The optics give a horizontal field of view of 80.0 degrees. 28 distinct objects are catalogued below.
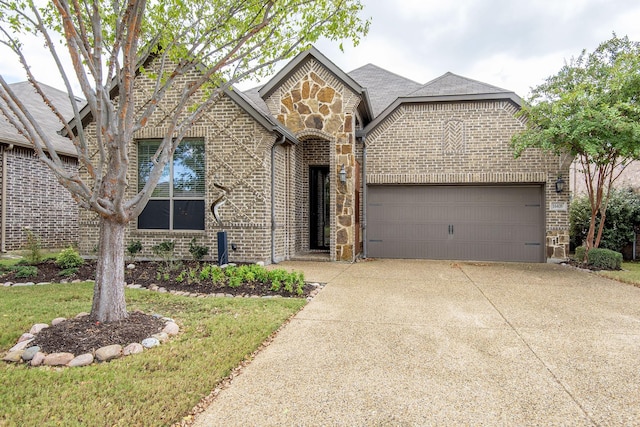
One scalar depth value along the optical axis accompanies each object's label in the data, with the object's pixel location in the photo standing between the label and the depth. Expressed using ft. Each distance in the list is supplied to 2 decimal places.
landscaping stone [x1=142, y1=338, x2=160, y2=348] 11.82
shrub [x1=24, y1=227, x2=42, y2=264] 26.58
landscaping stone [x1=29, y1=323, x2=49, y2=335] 12.75
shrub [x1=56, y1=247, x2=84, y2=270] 24.77
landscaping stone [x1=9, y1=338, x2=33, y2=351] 11.45
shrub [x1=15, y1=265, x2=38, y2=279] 22.71
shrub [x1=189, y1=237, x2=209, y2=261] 28.07
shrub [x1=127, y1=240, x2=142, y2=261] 28.73
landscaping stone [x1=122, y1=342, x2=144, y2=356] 11.33
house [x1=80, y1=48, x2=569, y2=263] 29.37
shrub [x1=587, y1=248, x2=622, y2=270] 28.86
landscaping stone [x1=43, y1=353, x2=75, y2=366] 10.59
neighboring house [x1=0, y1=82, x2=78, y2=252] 35.78
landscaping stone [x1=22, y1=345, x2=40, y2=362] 10.88
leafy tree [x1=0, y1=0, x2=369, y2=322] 12.56
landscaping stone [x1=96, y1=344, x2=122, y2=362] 10.87
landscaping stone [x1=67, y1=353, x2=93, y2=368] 10.51
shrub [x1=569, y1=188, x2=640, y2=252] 36.06
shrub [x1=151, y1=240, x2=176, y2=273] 27.64
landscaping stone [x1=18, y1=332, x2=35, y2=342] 12.10
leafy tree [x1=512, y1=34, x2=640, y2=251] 24.68
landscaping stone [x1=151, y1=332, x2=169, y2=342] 12.38
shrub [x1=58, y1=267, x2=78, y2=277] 23.38
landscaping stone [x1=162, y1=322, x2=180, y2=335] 13.04
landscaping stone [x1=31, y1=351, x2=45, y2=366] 10.56
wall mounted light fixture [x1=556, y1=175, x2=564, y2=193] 33.27
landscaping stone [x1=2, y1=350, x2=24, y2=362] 10.88
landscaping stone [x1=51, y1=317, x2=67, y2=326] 13.42
